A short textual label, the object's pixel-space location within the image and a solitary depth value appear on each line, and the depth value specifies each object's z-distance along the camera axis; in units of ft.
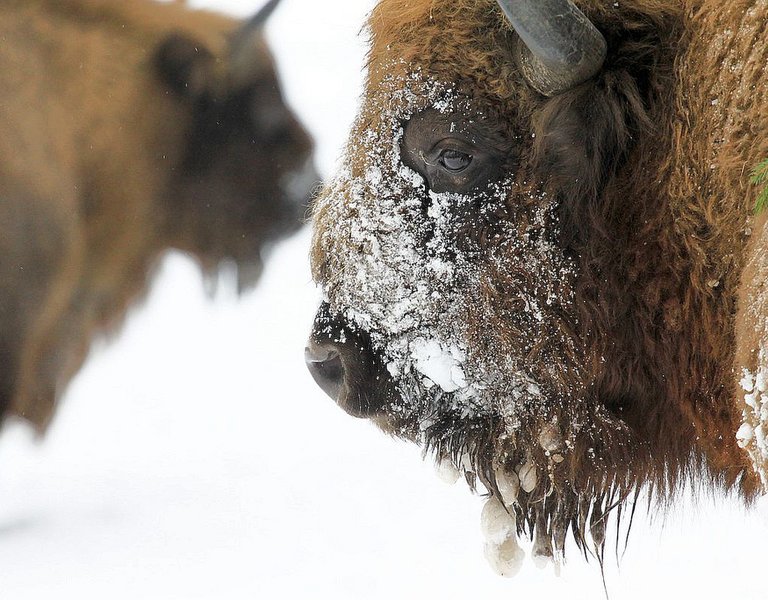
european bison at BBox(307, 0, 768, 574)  32.57
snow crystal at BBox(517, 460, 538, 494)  33.12
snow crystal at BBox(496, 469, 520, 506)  33.15
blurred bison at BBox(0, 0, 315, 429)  39.56
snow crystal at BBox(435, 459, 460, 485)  33.17
